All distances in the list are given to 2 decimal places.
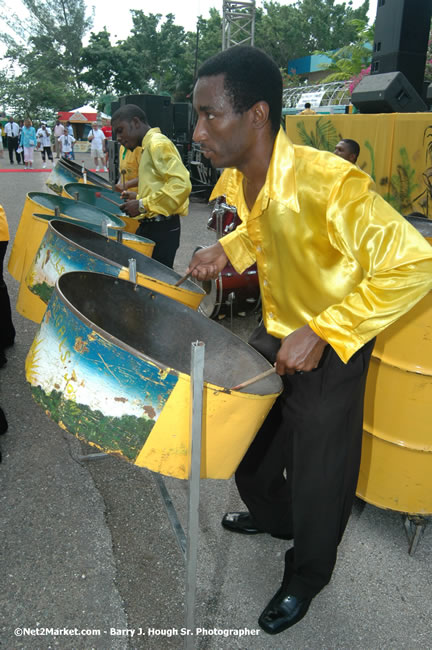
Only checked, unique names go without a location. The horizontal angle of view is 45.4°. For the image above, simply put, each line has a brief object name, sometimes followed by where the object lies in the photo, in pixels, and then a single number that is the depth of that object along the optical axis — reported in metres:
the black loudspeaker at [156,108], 9.10
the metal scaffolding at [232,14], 10.28
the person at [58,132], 15.31
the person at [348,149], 4.02
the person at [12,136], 14.86
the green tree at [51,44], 38.81
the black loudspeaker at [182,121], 9.40
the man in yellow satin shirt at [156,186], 2.87
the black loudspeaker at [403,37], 4.11
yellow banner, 3.89
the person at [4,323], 2.79
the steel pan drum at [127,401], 0.92
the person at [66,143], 14.29
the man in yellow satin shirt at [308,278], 0.96
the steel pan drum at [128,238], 2.26
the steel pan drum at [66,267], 1.55
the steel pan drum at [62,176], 3.68
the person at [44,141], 15.18
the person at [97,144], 13.89
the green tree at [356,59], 15.80
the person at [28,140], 13.87
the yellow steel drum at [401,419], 1.41
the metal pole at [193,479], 0.90
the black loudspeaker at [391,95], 4.00
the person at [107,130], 19.42
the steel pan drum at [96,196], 3.17
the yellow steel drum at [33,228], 1.84
